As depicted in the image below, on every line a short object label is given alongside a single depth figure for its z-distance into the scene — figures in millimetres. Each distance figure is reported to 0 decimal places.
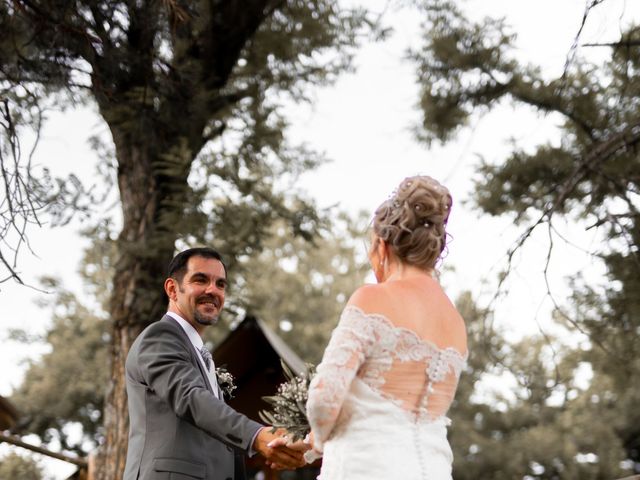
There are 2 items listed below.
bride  2812
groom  3695
